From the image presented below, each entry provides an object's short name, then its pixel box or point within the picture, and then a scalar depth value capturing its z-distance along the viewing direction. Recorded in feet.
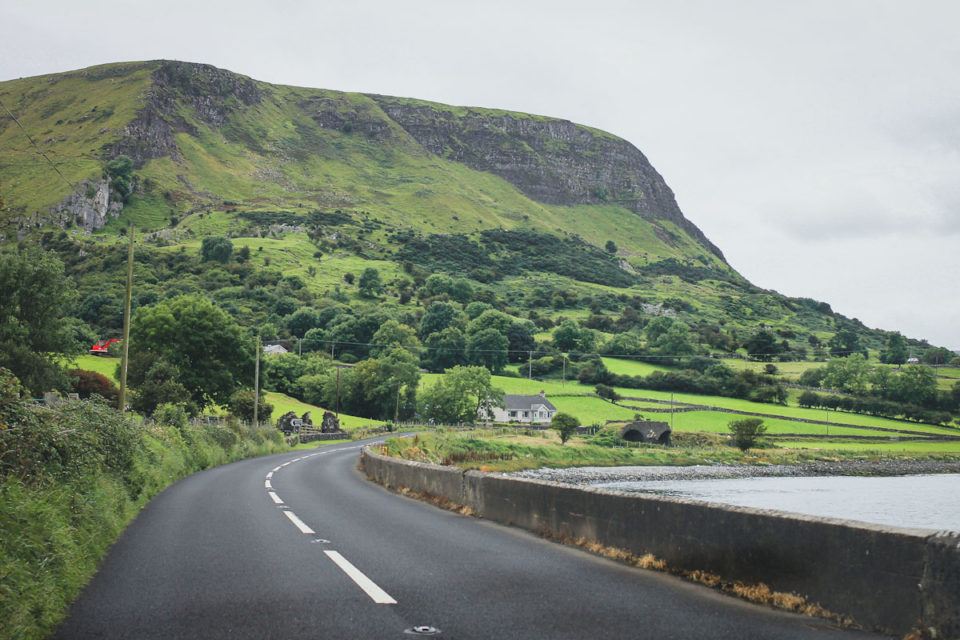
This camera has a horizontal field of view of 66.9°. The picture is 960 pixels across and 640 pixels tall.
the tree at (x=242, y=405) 206.08
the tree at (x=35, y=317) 152.25
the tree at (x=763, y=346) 506.89
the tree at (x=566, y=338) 477.36
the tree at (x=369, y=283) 579.07
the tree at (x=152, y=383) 165.17
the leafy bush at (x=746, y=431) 295.69
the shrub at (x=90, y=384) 182.19
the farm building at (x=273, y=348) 410.52
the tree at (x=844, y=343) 574.27
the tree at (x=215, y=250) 563.89
